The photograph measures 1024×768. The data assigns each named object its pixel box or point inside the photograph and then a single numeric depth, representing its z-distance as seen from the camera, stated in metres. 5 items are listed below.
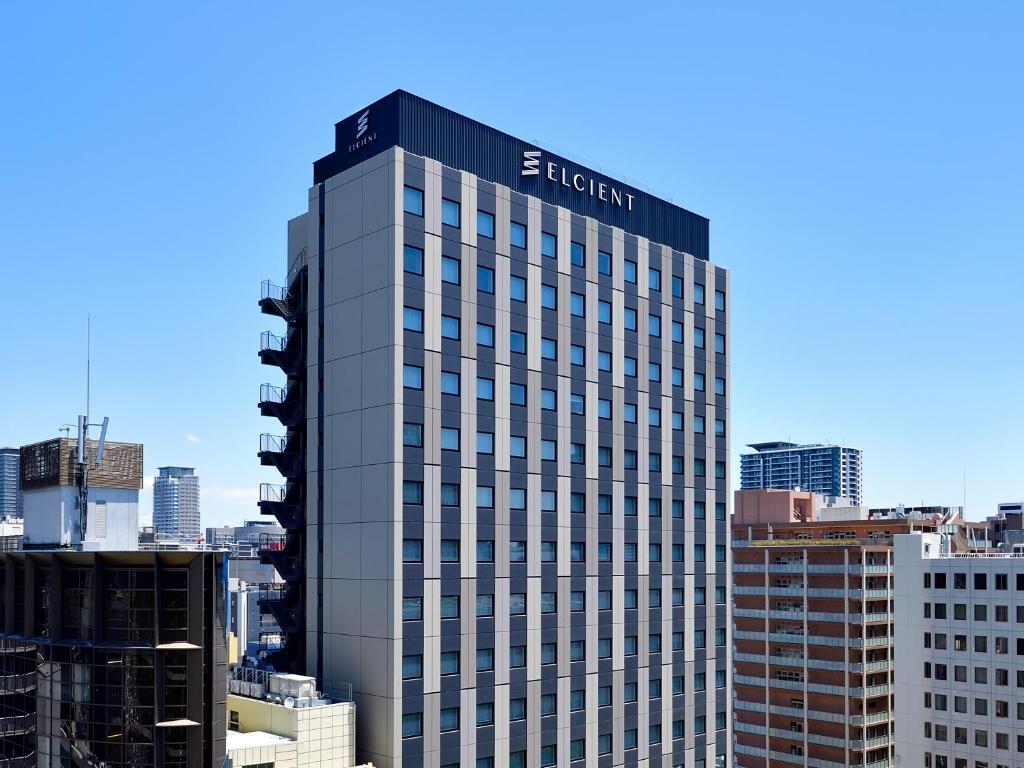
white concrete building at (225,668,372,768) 57.09
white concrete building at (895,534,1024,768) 101.50
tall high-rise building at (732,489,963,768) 134.50
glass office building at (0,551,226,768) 54.19
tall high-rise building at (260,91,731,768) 63.34
